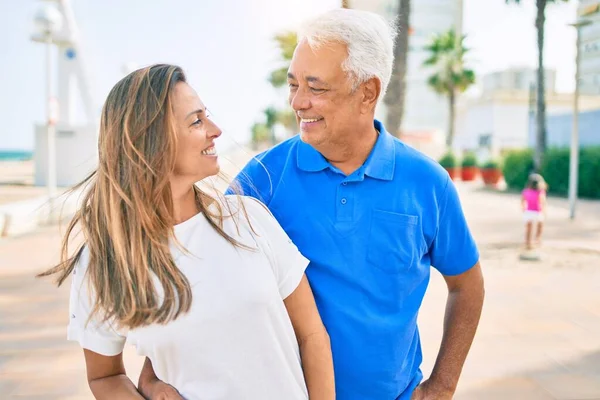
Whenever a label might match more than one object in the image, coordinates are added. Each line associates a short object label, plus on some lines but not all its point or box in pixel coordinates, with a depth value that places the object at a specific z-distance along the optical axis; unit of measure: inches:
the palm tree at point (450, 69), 1523.1
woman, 57.8
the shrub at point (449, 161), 1250.2
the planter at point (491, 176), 1101.1
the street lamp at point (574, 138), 560.7
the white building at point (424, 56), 3609.7
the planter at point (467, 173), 1244.5
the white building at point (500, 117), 2094.0
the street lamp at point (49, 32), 528.1
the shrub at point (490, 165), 1109.1
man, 68.8
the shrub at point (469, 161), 1250.6
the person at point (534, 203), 402.9
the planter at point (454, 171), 1254.3
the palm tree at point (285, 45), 1691.7
